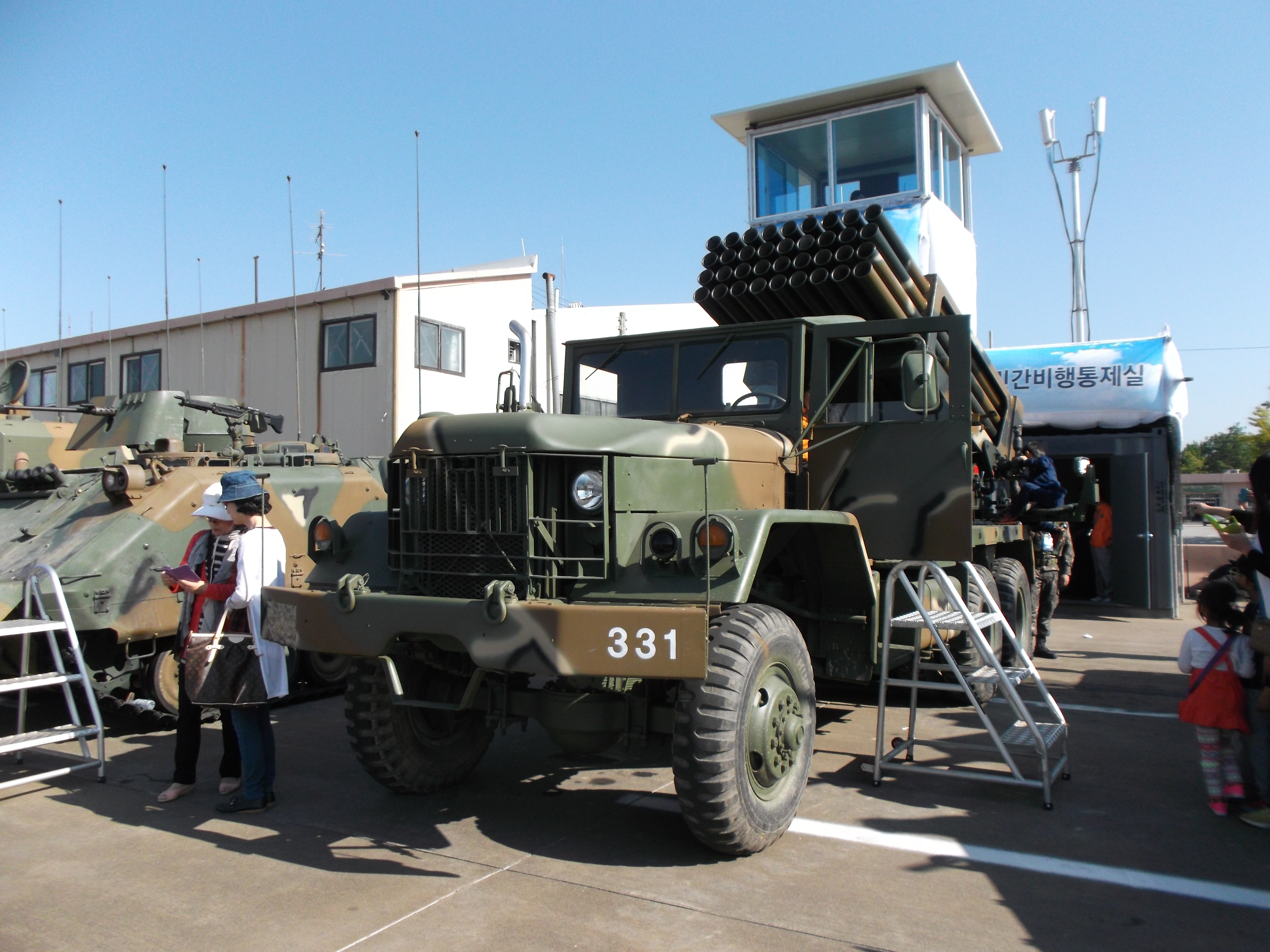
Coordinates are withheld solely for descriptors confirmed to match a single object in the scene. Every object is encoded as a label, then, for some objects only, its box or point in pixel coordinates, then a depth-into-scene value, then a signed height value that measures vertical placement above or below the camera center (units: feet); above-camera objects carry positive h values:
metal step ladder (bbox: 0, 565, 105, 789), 16.61 -3.12
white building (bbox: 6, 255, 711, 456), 47.44 +8.26
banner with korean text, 38.81 +4.82
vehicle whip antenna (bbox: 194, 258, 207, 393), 46.52 +6.98
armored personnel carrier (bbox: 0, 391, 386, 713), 20.44 -0.49
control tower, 45.06 +17.25
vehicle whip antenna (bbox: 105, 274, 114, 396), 59.47 +9.25
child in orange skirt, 14.70 -3.17
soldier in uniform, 30.78 -2.54
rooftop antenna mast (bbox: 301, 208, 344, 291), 55.42 +17.61
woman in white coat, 15.30 -2.14
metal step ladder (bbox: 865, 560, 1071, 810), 15.33 -3.06
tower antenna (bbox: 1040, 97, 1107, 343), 65.26 +21.21
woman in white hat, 15.53 -1.61
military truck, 12.33 -0.83
